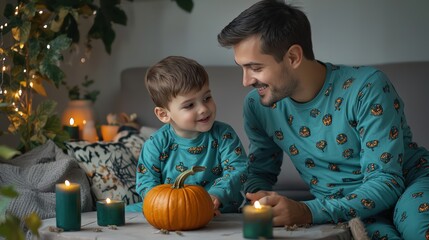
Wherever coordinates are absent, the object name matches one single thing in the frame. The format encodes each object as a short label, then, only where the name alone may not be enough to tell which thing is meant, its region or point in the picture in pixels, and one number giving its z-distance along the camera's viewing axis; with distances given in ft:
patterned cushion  9.31
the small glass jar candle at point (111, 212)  6.20
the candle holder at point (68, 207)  6.06
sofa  9.84
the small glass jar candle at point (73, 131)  10.71
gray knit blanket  8.04
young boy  7.21
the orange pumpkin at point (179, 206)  5.95
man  6.68
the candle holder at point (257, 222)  5.34
